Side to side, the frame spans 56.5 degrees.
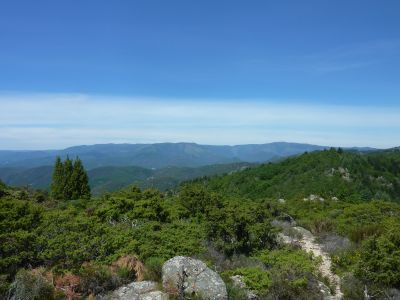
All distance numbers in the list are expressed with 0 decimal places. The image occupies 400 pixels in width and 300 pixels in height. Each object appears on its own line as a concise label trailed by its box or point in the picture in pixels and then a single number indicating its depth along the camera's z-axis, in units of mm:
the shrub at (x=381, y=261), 11164
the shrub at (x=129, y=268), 11008
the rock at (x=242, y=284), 10383
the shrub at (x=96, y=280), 10297
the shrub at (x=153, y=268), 11062
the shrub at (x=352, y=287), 10828
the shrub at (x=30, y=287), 9219
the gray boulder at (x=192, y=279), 9866
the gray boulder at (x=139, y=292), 9734
